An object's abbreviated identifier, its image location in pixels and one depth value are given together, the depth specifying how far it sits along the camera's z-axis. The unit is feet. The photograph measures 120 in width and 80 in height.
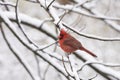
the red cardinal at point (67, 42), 10.55
